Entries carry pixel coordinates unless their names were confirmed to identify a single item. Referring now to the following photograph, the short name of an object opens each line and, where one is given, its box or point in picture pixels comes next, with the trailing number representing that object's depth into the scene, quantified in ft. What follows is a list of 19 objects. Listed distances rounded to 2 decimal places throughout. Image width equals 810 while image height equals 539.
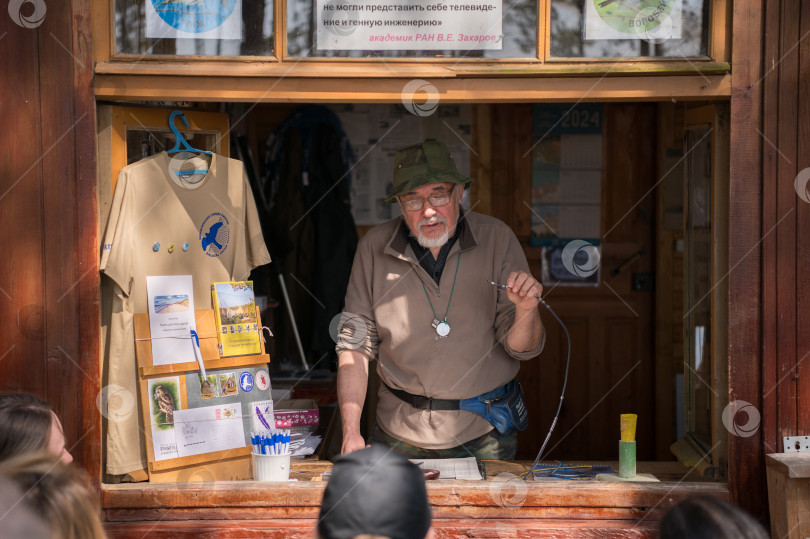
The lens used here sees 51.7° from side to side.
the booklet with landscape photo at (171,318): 10.16
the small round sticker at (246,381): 10.73
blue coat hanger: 10.50
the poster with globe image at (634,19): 9.54
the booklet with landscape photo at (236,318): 10.57
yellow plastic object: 10.12
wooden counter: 9.73
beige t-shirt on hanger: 9.93
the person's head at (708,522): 4.79
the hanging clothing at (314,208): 16.55
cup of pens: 10.04
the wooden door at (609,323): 17.10
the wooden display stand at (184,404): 10.07
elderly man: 10.64
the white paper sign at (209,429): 10.30
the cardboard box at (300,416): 12.20
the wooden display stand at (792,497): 9.02
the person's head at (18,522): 5.16
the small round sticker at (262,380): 10.87
